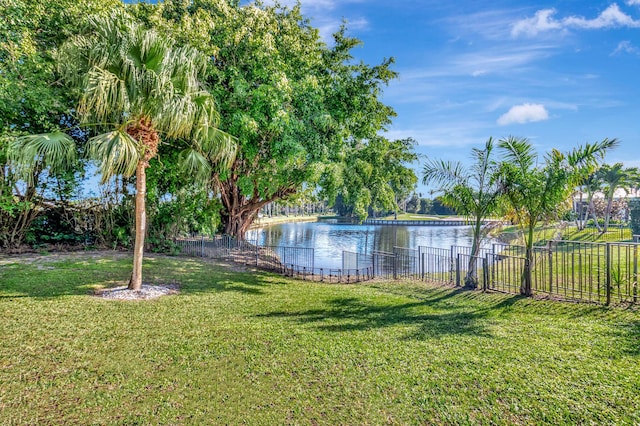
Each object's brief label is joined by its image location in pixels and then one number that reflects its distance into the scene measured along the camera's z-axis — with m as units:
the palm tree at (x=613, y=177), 25.33
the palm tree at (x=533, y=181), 7.45
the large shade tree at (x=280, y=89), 10.67
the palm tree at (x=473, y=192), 8.72
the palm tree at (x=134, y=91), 6.26
